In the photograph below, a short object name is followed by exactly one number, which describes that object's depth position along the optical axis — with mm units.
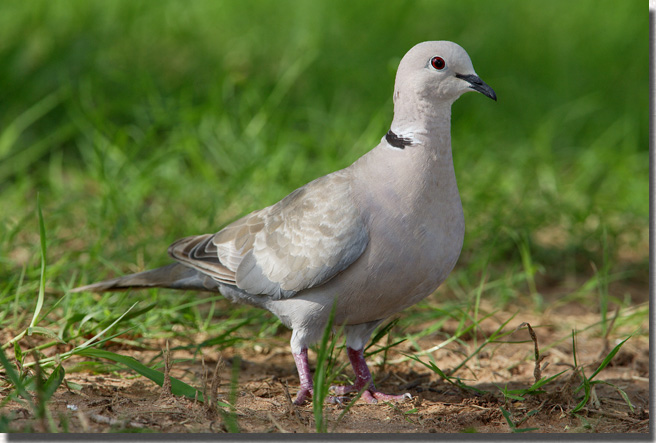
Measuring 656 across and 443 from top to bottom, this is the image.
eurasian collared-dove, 5461
